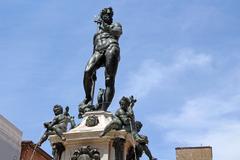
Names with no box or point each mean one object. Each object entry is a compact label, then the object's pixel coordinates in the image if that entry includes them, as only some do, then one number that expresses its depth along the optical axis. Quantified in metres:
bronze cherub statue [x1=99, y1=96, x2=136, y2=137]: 10.47
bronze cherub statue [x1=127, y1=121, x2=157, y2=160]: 10.75
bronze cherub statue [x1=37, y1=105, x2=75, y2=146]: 10.91
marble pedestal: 10.42
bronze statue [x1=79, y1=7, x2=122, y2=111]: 11.91
